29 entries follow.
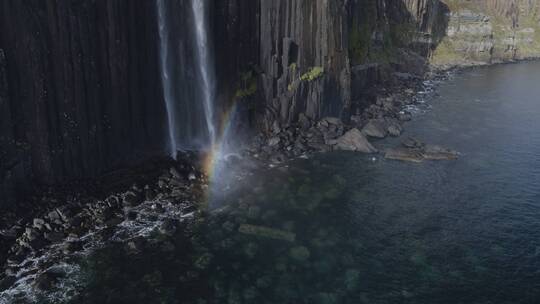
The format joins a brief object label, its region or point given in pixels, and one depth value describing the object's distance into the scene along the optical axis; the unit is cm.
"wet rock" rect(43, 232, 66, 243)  3194
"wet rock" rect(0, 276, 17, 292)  2756
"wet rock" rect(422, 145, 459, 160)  5056
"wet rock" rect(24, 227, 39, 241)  3135
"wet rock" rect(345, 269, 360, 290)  2872
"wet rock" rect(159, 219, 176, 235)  3396
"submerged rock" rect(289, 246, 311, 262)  3147
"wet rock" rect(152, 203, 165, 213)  3672
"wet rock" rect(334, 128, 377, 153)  5222
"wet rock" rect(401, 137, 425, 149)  5325
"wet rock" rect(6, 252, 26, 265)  2961
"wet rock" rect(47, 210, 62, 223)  3325
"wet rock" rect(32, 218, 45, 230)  3238
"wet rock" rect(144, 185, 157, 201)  3830
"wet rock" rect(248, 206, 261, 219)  3672
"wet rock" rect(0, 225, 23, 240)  3100
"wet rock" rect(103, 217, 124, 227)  3441
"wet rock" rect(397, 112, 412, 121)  6390
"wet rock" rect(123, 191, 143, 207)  3703
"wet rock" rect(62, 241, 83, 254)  3098
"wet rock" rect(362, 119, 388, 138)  5719
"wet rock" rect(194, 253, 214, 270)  3038
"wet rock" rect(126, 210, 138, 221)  3538
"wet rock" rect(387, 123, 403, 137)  5784
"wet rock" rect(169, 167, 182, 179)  4138
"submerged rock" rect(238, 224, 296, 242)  3393
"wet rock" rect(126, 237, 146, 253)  3158
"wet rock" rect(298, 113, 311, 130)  5561
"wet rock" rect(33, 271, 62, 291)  2756
